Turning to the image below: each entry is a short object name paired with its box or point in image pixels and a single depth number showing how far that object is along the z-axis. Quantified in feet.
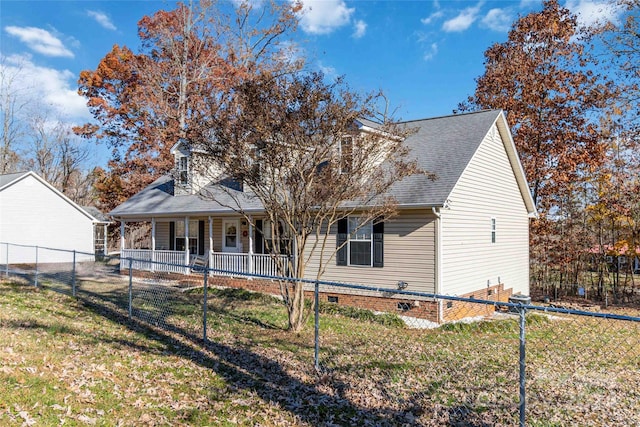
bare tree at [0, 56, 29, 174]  109.09
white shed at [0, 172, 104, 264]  76.38
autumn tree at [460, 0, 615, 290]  63.82
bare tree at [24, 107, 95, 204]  127.65
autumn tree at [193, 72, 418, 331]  26.00
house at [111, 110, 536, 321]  38.45
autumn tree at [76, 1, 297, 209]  84.23
